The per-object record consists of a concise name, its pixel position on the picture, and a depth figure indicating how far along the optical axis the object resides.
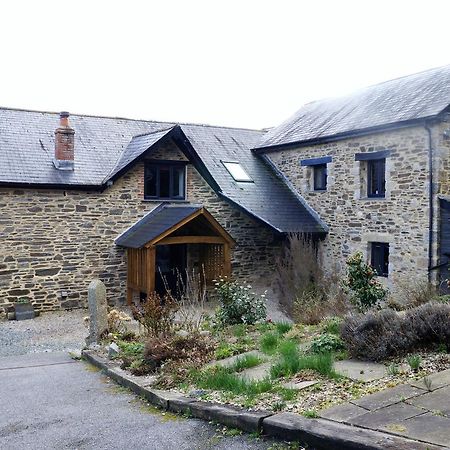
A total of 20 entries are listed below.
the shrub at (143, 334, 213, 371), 7.50
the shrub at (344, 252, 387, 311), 10.34
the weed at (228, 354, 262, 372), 6.84
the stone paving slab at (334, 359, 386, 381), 5.75
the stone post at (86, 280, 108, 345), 9.99
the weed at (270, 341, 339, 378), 5.96
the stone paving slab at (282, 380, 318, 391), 5.58
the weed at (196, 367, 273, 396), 5.68
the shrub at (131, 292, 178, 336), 8.47
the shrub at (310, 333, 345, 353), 7.05
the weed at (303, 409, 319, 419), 4.63
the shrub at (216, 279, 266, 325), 10.52
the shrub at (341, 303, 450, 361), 6.41
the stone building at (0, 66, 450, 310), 14.14
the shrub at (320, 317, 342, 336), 7.99
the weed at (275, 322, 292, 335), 8.88
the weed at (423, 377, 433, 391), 5.03
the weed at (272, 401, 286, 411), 5.00
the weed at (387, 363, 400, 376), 5.64
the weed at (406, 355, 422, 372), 5.71
